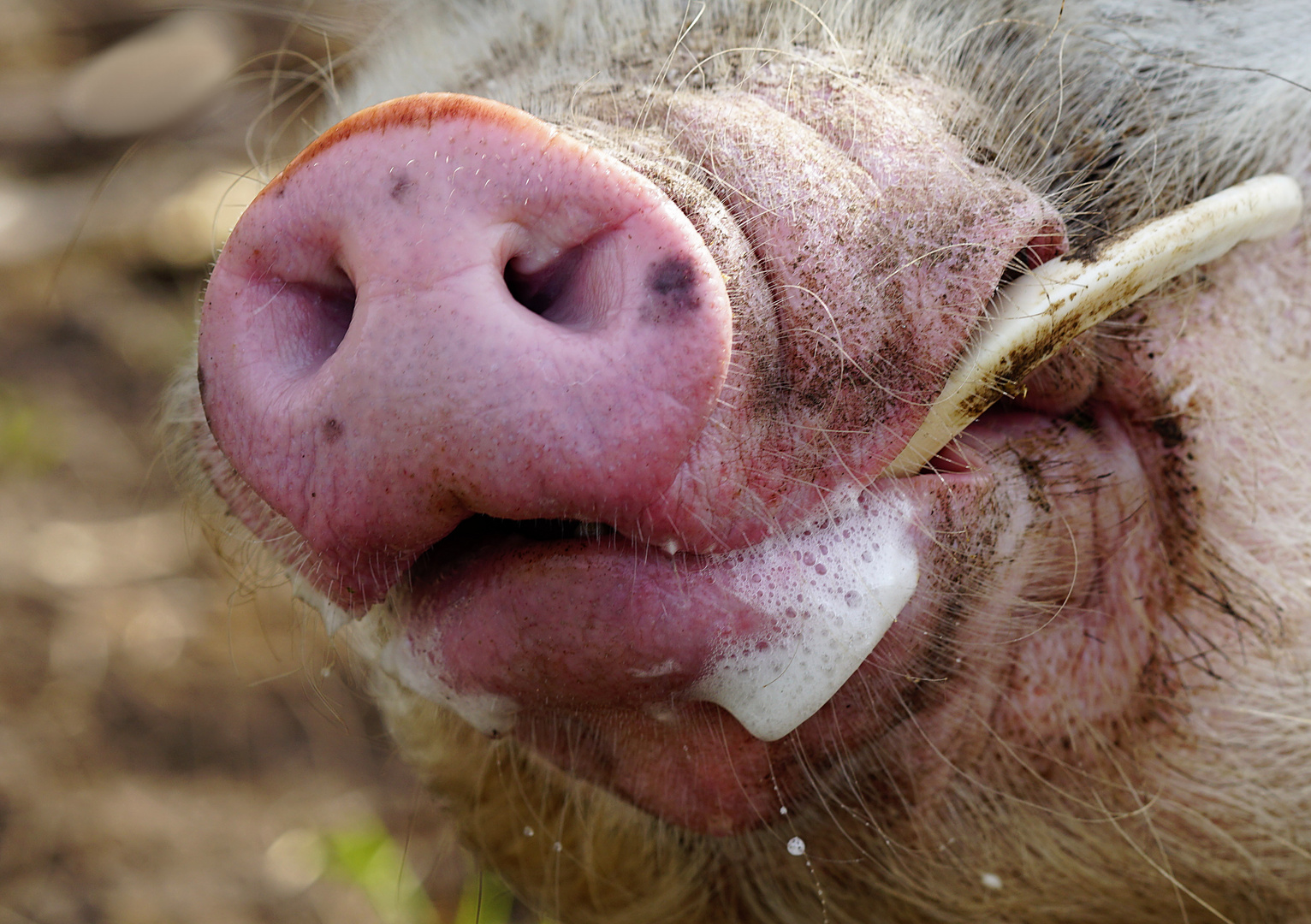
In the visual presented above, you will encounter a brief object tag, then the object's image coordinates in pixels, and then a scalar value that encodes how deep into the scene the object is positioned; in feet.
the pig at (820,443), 6.19
